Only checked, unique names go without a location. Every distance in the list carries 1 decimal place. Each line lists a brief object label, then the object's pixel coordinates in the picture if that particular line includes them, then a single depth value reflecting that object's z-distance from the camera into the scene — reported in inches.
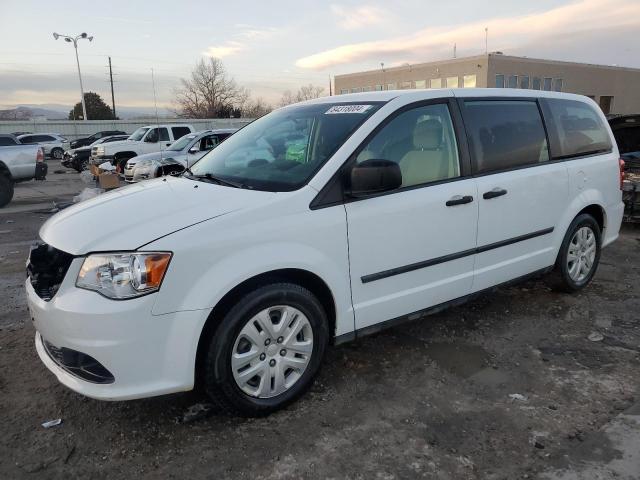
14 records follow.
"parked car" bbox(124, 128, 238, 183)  482.9
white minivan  99.8
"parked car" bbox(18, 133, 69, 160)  1199.6
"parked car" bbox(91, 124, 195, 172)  740.0
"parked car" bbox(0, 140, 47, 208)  458.0
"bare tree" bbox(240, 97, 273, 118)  2859.3
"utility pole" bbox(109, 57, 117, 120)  2544.3
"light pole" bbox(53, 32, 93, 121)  1648.6
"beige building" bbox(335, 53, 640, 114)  1812.3
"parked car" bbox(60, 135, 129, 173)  880.9
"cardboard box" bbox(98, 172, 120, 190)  419.5
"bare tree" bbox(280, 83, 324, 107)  3003.7
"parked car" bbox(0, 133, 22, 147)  603.5
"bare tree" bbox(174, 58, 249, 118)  2790.4
